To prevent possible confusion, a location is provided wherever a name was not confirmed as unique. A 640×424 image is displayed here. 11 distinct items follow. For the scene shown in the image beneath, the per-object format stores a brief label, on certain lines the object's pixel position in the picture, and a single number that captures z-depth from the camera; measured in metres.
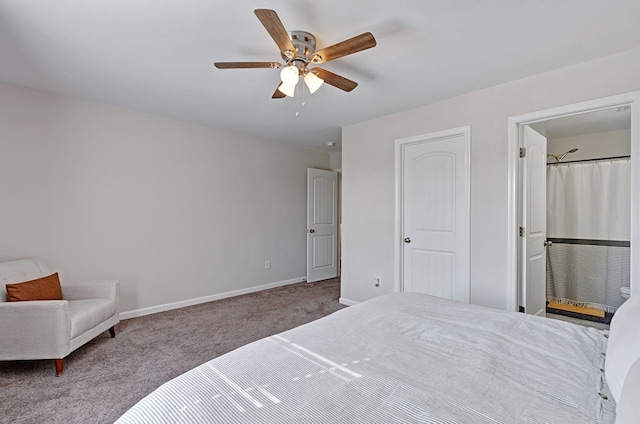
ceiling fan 1.70
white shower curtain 3.76
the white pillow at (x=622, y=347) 0.90
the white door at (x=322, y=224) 5.45
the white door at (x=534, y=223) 2.88
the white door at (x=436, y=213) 3.14
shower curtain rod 3.78
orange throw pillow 2.44
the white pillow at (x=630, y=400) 0.65
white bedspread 0.86
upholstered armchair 2.26
